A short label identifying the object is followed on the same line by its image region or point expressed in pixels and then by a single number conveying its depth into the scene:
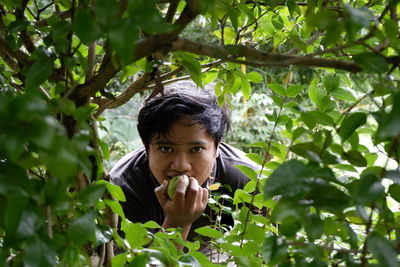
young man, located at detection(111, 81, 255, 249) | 2.03
